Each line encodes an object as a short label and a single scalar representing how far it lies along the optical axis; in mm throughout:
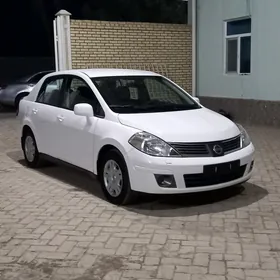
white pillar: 13086
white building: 12477
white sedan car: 5398
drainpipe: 15094
